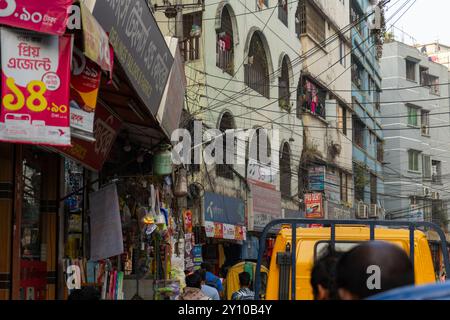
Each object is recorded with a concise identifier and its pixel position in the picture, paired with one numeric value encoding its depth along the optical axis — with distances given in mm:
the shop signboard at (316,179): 30234
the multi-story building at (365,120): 39938
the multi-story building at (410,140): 50125
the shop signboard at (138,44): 6426
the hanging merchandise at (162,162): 11578
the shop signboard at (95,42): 5234
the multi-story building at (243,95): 19438
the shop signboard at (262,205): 22683
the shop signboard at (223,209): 18875
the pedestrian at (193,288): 7855
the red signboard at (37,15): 4934
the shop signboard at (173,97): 9265
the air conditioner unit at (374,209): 41000
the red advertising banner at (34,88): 4844
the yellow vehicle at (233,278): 15248
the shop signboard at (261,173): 23125
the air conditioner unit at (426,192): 50562
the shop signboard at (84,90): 5770
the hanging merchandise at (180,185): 13773
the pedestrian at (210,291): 9508
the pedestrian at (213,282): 11027
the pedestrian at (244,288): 9289
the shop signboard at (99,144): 8344
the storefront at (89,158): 5004
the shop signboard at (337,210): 30323
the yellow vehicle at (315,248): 6172
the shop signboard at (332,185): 32141
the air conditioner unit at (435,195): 51250
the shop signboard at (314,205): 27078
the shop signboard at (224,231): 18688
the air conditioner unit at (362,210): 38531
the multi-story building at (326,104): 30328
